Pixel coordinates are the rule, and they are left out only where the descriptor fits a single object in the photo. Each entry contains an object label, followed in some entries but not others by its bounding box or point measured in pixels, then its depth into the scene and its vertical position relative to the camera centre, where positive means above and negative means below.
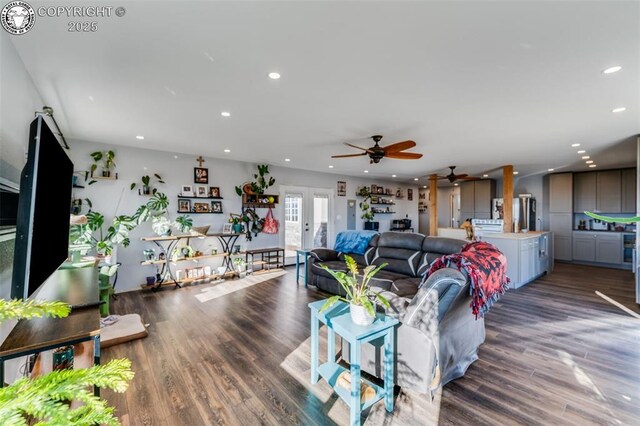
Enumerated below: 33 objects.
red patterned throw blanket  2.09 -0.41
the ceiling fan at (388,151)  3.62 +0.94
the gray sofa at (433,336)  1.98 -0.92
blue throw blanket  4.80 -0.43
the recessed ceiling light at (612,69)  2.14 +1.20
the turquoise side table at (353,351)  1.75 -0.96
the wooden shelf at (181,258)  4.62 -0.79
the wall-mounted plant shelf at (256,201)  5.96 +0.33
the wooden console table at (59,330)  1.23 -0.59
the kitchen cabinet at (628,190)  6.65 +0.78
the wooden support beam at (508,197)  5.99 +0.51
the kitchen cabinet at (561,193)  7.48 +0.78
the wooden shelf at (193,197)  5.24 +0.35
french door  6.84 -0.05
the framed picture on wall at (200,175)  5.40 +0.80
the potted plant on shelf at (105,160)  4.37 +0.86
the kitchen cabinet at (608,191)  6.90 +0.77
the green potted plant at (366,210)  8.38 +0.24
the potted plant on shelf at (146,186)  4.76 +0.49
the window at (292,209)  6.81 +0.19
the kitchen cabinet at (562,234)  7.48 -0.36
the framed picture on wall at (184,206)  5.21 +0.17
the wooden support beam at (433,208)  7.96 +0.32
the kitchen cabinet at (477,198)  8.83 +0.72
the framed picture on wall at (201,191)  5.41 +0.47
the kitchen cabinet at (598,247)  6.72 -0.64
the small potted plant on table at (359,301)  1.89 -0.59
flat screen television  1.10 +0.00
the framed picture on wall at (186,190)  5.25 +0.47
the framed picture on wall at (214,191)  5.58 +0.49
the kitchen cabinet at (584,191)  7.25 +0.80
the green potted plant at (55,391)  0.54 -0.38
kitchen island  4.85 -0.61
